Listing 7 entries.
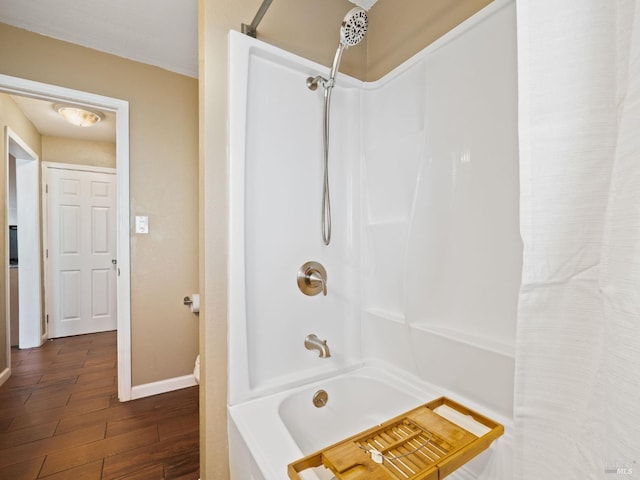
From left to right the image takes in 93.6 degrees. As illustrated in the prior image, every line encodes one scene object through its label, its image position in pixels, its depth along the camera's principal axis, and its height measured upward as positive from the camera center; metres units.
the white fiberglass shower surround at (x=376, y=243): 1.02 -0.04
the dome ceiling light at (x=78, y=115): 2.79 +1.12
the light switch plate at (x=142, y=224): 2.22 +0.06
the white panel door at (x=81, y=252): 3.65 -0.26
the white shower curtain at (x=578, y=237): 0.35 +0.00
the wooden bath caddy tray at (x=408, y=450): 0.67 -0.54
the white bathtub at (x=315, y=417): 0.88 -0.69
